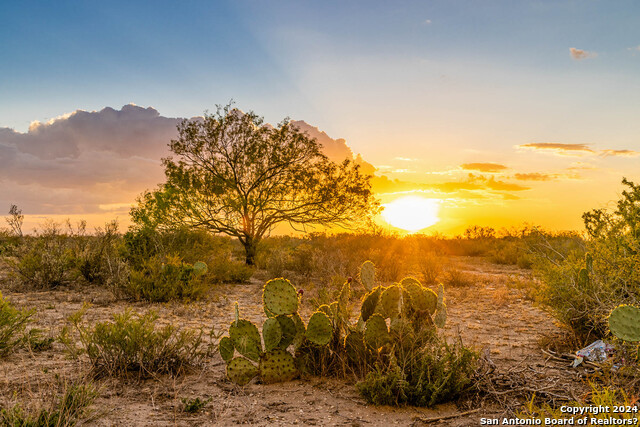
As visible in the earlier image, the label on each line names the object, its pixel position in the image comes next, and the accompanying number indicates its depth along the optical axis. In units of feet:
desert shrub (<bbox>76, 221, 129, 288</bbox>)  37.52
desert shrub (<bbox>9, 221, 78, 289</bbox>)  36.50
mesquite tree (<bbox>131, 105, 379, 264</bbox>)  48.62
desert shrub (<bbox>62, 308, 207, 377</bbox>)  16.38
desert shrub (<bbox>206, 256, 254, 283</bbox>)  41.32
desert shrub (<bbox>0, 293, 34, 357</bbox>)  18.30
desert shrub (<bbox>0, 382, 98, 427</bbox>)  11.39
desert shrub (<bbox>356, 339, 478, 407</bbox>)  14.26
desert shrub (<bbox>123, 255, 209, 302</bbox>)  31.81
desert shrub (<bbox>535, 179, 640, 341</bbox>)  17.31
